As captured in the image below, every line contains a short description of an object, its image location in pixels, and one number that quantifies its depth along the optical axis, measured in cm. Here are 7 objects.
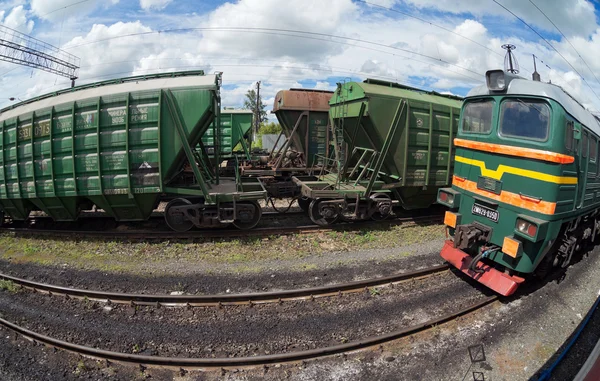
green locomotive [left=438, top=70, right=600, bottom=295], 463
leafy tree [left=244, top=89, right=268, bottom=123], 6175
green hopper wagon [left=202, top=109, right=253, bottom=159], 1573
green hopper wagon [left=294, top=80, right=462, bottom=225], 823
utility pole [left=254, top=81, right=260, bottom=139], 3515
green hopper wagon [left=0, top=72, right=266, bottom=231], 712
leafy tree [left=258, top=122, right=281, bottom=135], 4618
